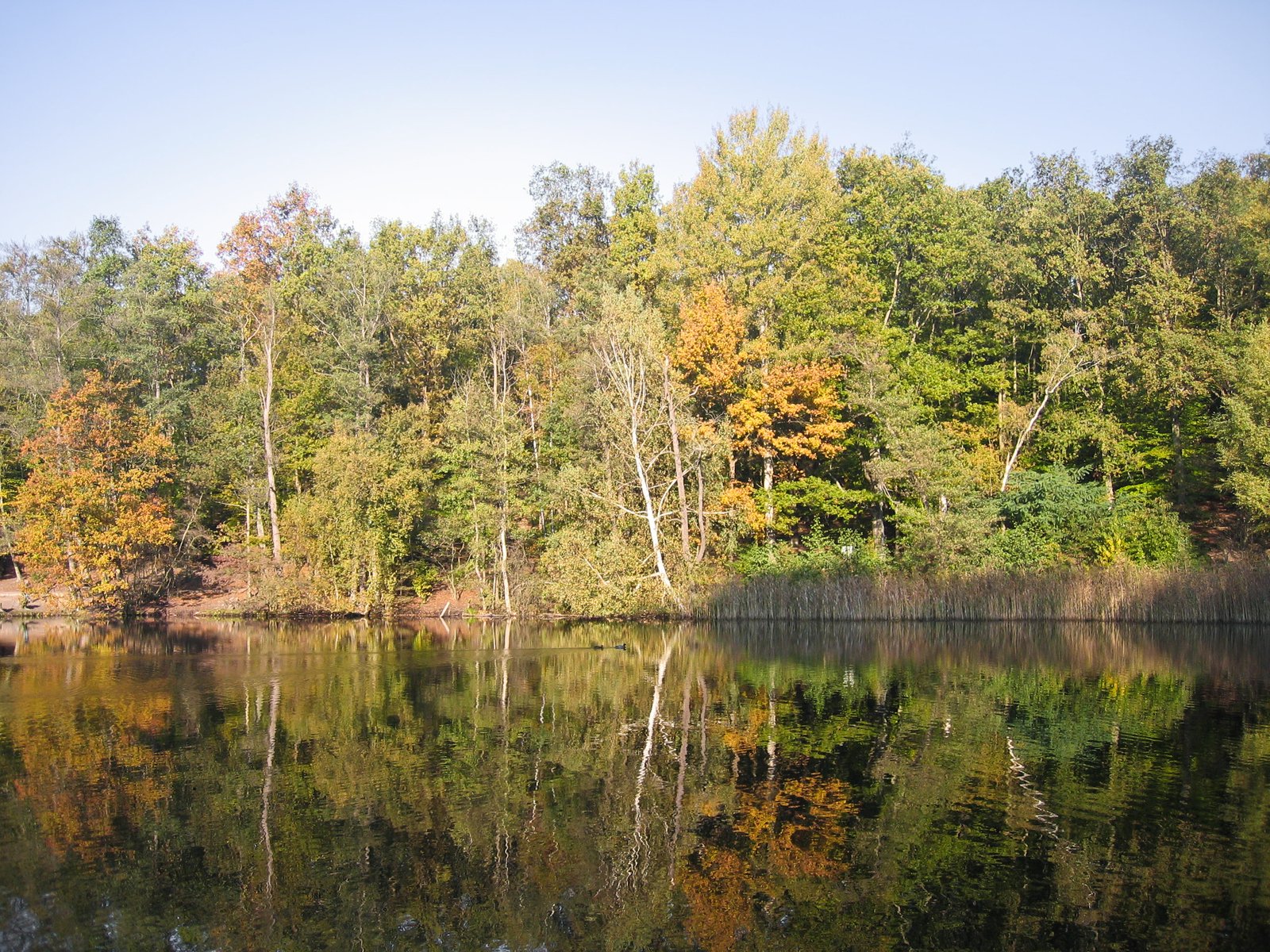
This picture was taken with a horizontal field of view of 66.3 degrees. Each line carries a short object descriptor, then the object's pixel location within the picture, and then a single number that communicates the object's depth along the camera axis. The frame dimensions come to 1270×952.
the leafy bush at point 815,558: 34.84
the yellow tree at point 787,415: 38.19
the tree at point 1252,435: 32.31
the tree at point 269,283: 46.25
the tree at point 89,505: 38.38
